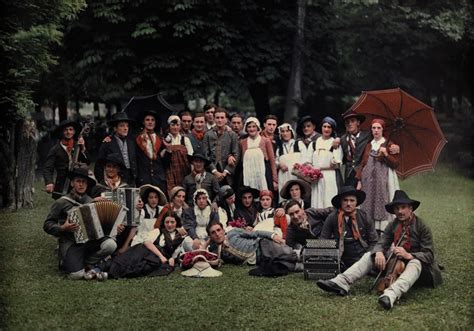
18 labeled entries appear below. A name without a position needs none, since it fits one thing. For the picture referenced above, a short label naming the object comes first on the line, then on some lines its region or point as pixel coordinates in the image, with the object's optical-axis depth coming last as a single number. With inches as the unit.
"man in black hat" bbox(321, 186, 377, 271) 315.9
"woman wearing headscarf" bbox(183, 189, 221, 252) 351.6
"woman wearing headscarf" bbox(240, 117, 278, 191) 397.1
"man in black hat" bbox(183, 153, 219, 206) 382.3
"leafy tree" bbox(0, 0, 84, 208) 495.8
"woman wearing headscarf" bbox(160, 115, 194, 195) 394.6
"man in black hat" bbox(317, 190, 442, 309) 275.4
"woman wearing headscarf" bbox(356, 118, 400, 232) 357.4
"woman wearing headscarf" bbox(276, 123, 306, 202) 396.5
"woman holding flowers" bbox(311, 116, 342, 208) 382.3
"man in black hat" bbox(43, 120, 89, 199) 377.4
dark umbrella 422.9
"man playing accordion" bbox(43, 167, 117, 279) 317.7
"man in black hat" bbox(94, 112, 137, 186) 377.0
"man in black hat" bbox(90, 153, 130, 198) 344.2
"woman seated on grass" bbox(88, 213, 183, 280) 319.3
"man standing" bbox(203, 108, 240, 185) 400.5
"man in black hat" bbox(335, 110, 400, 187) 367.9
